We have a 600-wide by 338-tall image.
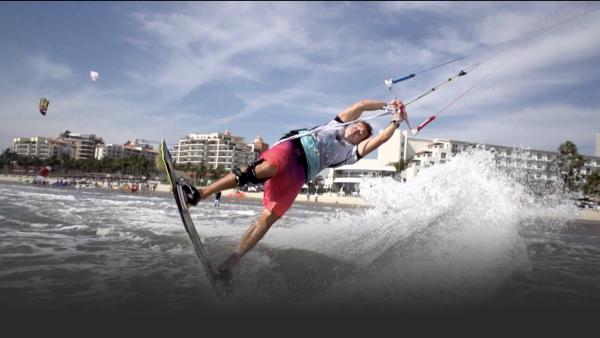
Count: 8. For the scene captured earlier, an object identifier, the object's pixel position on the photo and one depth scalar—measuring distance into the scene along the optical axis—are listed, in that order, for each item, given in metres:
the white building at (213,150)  147.00
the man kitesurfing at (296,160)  5.06
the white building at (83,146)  181.00
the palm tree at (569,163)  61.91
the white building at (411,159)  86.75
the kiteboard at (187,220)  4.58
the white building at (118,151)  181.75
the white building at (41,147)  179.62
